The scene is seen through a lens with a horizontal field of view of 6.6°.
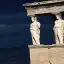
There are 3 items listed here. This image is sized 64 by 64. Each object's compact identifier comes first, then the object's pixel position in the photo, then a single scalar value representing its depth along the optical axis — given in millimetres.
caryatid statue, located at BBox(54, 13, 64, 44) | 28734
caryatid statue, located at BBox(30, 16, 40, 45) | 29547
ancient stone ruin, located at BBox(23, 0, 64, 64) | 28750
